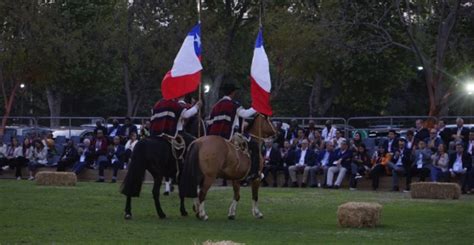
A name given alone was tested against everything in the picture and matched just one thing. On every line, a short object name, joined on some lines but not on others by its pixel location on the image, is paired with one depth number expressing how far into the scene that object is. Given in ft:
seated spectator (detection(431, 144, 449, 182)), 92.02
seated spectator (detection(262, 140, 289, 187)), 105.91
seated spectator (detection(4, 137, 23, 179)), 119.55
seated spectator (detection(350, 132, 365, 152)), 100.42
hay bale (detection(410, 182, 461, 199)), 81.15
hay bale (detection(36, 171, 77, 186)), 97.71
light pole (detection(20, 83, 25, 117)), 201.94
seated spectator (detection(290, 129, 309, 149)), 106.83
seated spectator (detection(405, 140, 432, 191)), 93.71
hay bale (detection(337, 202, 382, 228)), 55.57
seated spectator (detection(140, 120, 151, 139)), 94.38
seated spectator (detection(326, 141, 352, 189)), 100.12
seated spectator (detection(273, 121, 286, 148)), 108.27
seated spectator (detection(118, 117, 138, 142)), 114.30
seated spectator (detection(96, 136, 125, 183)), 111.24
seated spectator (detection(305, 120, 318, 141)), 106.11
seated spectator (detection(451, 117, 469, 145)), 93.61
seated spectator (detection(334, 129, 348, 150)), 101.91
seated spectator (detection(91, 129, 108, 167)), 113.60
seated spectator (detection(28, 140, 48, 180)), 118.42
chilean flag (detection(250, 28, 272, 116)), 64.59
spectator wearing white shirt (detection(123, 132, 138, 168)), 110.22
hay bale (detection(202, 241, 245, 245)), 33.14
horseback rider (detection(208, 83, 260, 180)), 61.82
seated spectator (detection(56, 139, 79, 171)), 116.16
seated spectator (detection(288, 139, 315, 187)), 104.12
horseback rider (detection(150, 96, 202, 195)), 62.75
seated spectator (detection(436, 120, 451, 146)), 96.27
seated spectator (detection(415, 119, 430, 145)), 96.32
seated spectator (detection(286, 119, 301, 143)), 110.11
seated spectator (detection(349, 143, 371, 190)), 99.76
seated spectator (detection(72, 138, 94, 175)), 114.66
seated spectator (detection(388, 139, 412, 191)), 95.71
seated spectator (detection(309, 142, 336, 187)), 102.17
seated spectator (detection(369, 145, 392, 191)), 97.76
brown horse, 59.31
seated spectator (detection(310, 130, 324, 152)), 104.73
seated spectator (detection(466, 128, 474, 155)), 92.22
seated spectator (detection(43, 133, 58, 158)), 119.95
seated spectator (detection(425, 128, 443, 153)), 94.17
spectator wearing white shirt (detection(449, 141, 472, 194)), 91.25
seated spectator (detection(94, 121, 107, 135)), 115.55
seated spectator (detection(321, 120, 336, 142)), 105.19
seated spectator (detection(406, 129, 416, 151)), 95.89
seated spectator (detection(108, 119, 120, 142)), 116.16
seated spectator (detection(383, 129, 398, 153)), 97.76
